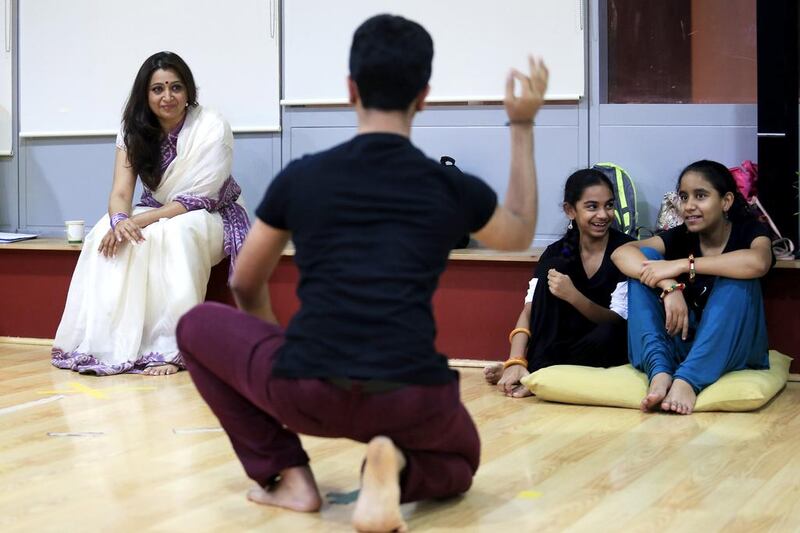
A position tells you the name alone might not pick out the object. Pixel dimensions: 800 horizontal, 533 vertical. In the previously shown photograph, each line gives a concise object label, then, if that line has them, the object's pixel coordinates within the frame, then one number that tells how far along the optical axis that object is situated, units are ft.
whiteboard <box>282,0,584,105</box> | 15.24
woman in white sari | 14.38
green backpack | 14.39
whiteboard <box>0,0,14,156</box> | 18.11
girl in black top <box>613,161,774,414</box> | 11.46
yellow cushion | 11.17
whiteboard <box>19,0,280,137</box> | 16.75
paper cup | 16.29
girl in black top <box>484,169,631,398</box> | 12.32
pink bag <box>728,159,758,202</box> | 13.91
